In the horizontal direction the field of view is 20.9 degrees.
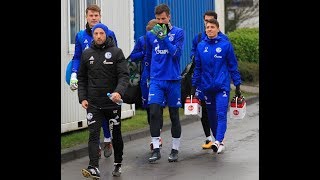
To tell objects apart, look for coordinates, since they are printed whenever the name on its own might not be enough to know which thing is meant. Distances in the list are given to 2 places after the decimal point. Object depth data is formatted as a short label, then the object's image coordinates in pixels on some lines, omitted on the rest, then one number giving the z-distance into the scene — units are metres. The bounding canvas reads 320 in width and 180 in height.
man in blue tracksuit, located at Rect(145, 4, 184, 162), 11.82
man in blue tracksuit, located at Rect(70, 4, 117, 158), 11.72
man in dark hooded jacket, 10.33
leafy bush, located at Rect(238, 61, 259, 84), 29.64
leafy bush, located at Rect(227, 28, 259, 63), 31.86
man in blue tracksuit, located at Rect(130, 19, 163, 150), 12.40
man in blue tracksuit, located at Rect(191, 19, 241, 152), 12.43
